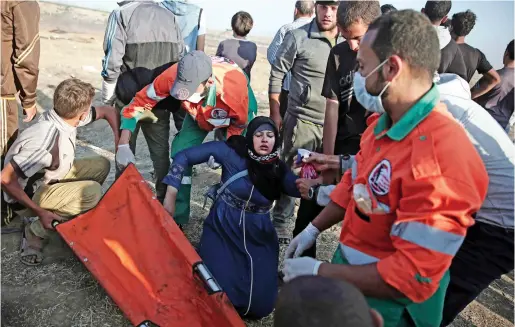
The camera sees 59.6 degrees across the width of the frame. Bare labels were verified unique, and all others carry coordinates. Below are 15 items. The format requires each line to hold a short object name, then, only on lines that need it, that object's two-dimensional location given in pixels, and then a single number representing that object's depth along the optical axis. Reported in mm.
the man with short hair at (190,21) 5176
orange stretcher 2824
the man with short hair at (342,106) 3152
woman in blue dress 3246
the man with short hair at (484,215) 2018
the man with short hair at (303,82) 3982
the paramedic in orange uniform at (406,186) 1496
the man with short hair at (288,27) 4859
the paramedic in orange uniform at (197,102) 3596
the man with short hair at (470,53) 4334
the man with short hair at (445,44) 3559
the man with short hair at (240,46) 5664
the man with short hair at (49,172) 3246
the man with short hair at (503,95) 5016
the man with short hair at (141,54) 4047
